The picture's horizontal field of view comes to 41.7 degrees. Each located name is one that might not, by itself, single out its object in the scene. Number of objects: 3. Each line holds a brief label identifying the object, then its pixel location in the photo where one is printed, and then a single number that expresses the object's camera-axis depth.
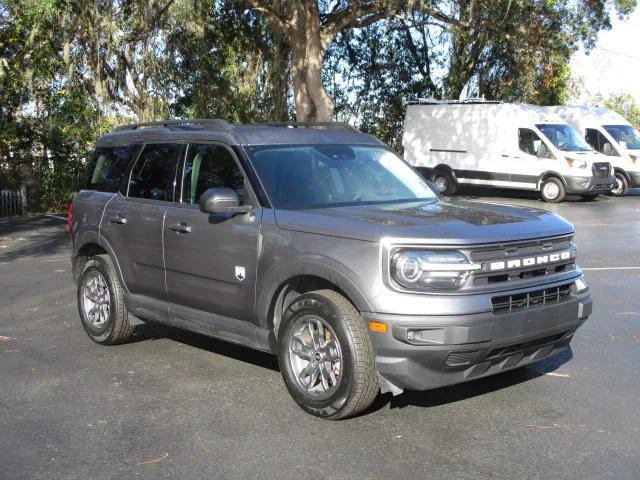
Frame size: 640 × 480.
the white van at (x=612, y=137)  24.84
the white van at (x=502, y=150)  22.70
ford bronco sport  4.95
